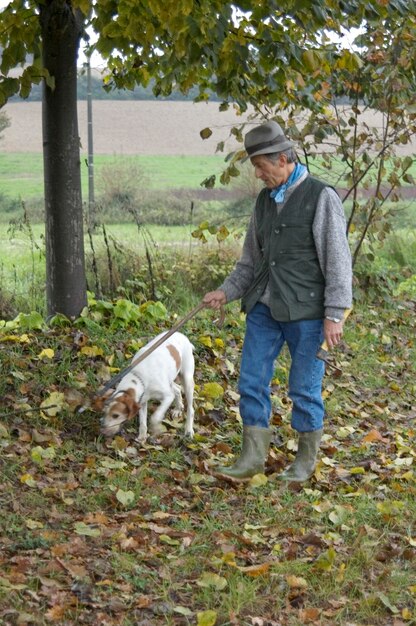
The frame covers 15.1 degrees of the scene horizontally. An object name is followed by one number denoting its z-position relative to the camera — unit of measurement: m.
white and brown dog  10.22
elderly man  9.14
